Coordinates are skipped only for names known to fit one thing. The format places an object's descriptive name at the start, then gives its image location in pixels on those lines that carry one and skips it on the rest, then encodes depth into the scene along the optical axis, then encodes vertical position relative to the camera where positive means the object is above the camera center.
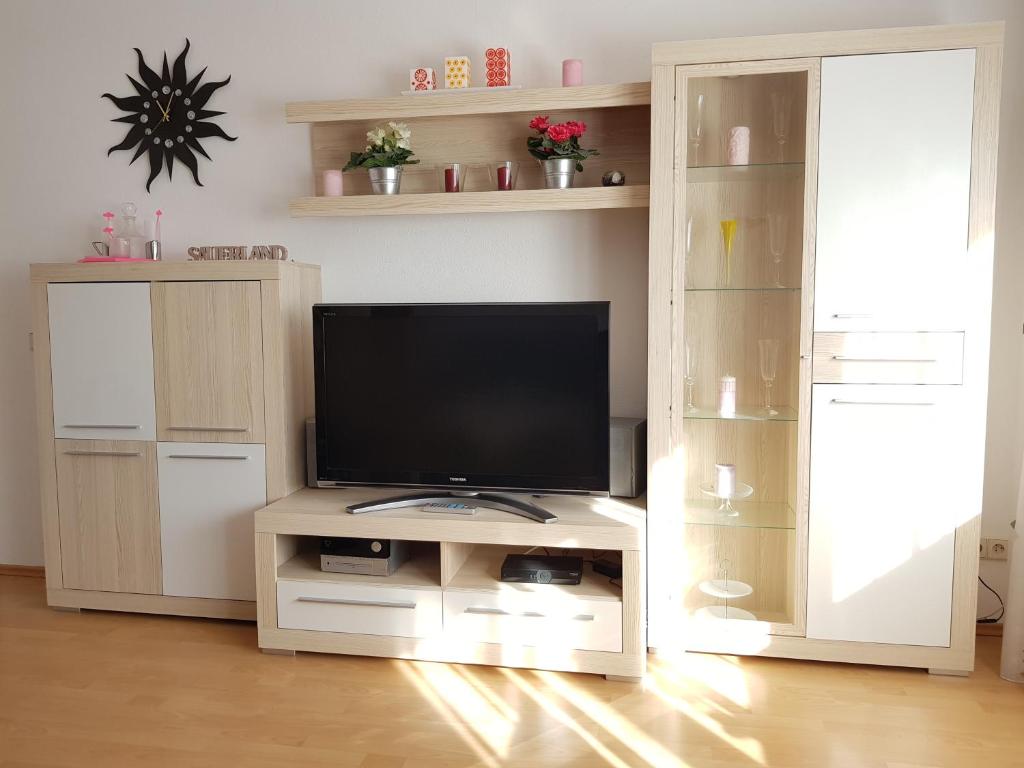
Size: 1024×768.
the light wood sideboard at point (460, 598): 2.72 -0.93
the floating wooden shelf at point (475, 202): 2.90 +0.38
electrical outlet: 3.07 -0.85
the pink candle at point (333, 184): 3.19 +0.47
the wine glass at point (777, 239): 2.82 +0.23
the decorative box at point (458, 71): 3.06 +0.85
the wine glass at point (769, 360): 2.82 -0.16
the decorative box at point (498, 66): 3.04 +0.86
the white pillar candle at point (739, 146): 2.76 +0.52
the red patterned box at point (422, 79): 3.08 +0.82
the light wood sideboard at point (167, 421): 3.08 -0.40
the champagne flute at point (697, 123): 2.74 +0.60
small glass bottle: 3.44 +0.32
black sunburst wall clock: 3.45 +0.79
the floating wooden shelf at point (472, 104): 2.89 +0.72
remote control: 2.88 -0.66
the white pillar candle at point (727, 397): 2.87 -0.29
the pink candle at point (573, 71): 2.96 +0.82
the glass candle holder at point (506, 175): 3.04 +0.48
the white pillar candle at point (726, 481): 2.92 -0.57
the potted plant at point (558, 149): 2.94 +0.55
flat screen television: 2.88 -0.29
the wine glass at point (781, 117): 2.69 +0.61
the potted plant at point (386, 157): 3.10 +0.55
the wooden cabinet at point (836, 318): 2.58 -0.02
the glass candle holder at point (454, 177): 3.10 +0.48
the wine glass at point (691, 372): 2.87 -0.21
